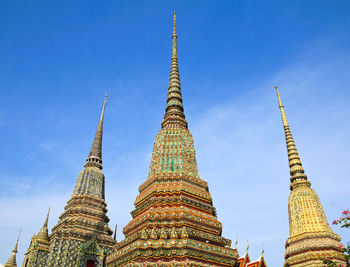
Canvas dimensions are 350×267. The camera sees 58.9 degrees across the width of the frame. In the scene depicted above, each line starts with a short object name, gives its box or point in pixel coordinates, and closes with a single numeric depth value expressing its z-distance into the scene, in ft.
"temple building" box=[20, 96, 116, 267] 80.74
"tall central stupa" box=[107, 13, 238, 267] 54.80
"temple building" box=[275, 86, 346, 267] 86.38
